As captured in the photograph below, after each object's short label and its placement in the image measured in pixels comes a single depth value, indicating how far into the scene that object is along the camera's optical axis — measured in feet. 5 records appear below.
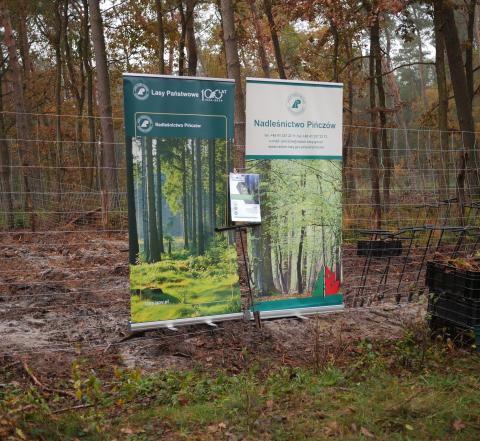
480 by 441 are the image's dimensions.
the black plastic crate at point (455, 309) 18.92
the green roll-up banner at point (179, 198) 17.29
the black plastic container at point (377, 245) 32.58
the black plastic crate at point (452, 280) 18.98
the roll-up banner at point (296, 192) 19.35
